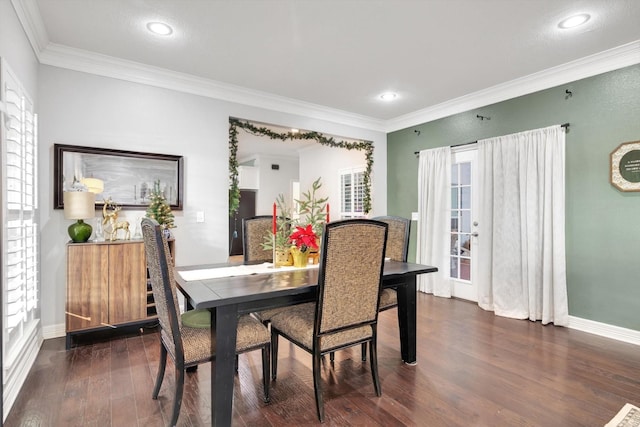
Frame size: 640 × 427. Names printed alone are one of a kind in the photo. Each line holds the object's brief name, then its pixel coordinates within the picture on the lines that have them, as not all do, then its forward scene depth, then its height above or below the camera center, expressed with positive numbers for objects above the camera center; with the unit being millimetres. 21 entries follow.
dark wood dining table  1697 -450
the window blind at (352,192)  6219 +391
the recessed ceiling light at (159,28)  2660 +1507
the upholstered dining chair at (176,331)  1687 -675
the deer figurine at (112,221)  3125 -76
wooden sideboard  2824 -648
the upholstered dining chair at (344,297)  1885 -509
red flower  2420 -181
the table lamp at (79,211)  2801 +20
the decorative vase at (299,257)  2508 -335
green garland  4055 +1021
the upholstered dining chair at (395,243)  2725 -279
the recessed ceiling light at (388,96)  4196 +1496
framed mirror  3080 +402
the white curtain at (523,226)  3467 -159
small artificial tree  3320 +20
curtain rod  3451 +904
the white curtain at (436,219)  4645 -97
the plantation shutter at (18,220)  2111 -44
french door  4414 -160
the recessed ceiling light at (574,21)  2543 +1492
